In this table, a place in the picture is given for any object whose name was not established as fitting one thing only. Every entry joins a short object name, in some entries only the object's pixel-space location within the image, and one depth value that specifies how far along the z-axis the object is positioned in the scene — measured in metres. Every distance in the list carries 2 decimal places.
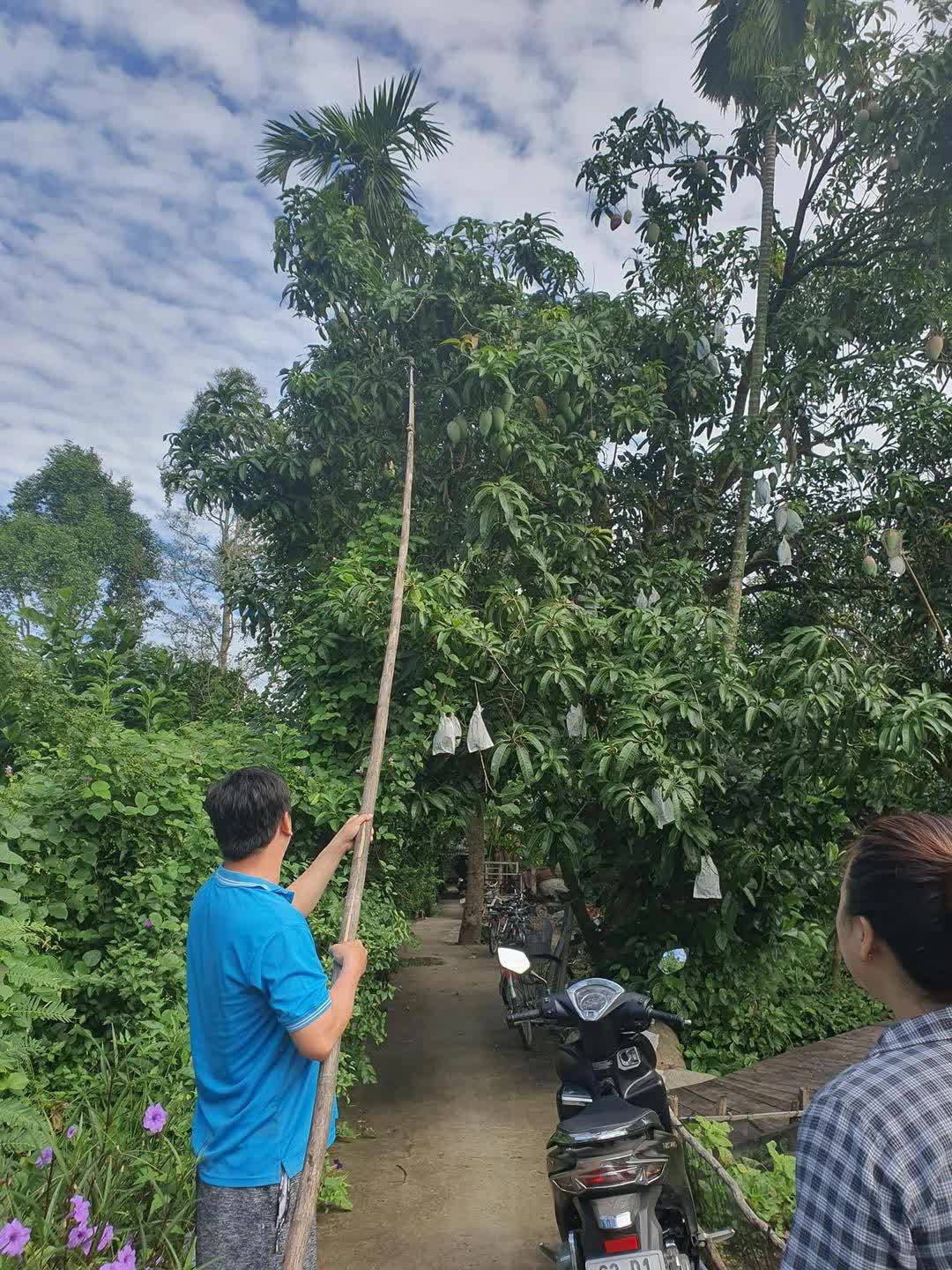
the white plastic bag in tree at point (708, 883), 4.23
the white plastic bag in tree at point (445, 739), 3.91
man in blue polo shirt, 1.51
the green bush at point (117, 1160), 2.12
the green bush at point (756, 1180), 2.66
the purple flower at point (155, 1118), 2.12
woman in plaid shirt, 0.83
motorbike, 2.05
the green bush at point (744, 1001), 4.96
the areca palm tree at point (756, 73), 5.64
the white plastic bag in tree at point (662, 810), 3.74
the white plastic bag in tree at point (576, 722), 4.24
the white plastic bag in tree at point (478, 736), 3.97
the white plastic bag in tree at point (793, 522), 5.39
